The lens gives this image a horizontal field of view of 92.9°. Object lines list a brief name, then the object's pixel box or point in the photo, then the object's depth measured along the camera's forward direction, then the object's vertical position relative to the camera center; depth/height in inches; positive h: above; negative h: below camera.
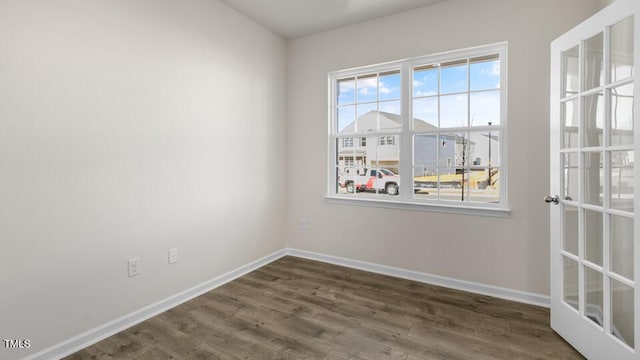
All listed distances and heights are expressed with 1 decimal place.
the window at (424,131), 108.7 +17.5
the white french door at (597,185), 62.9 -2.5
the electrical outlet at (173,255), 98.9 -25.9
